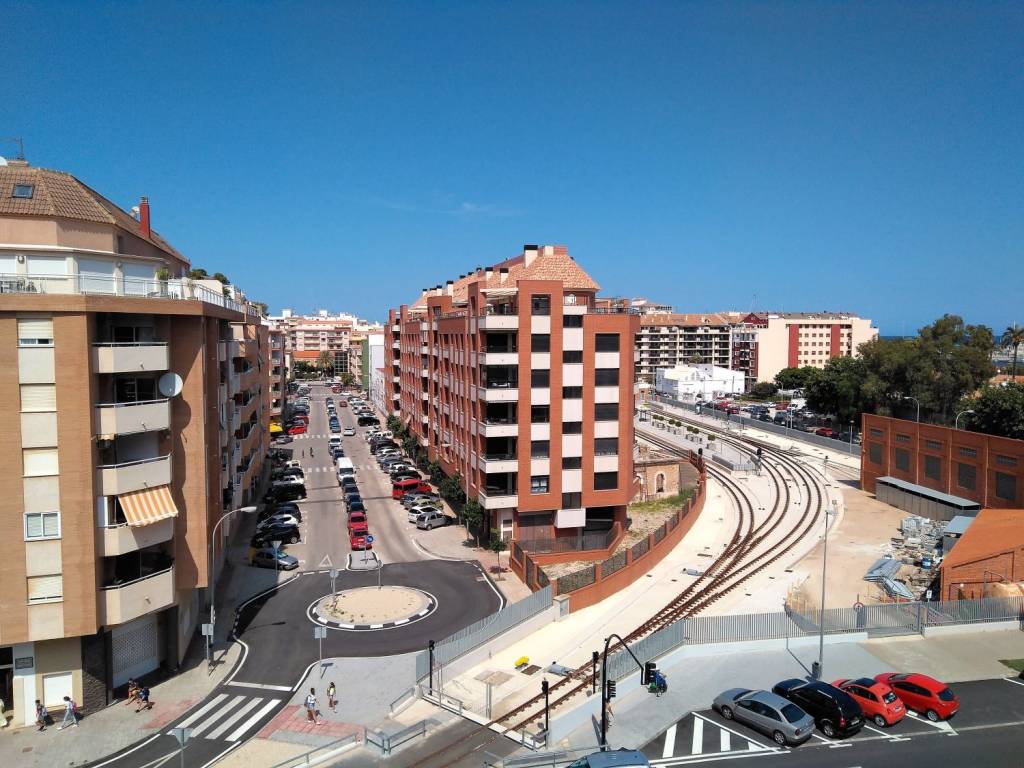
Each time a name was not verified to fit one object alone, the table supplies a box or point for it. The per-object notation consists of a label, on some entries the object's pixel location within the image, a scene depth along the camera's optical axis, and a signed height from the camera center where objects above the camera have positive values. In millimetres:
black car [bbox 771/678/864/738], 21578 -10765
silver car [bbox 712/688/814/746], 21031 -10824
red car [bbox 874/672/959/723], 22562 -10847
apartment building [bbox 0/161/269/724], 22484 -2860
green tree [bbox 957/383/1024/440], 68938 -5302
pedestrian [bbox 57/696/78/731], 23281 -11446
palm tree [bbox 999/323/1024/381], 109062 +3256
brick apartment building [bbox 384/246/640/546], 41562 -2814
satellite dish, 25250 -699
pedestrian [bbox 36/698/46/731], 23219 -11471
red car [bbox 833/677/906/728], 22312 -10854
